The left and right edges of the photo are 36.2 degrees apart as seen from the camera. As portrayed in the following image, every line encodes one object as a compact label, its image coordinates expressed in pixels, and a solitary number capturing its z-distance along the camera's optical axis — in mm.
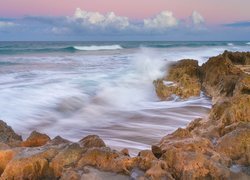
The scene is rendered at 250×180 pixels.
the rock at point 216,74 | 8055
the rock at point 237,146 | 3697
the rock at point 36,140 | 4133
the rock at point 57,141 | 3980
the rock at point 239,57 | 12275
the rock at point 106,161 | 3377
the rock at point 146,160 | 3368
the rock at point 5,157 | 3583
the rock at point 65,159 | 3406
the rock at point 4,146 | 3722
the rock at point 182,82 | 9508
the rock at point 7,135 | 4527
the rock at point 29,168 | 3305
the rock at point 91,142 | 3934
